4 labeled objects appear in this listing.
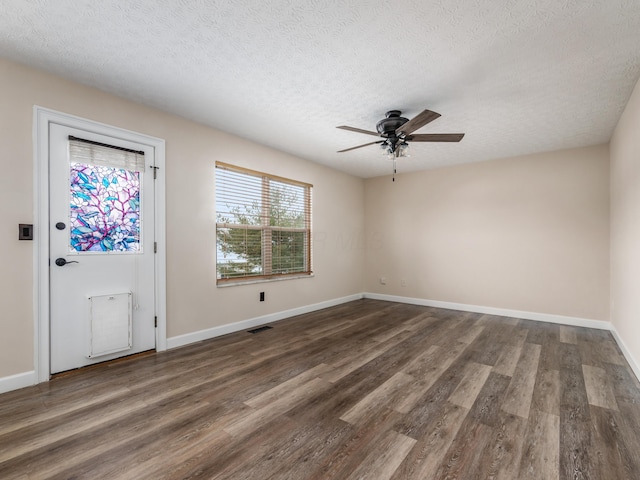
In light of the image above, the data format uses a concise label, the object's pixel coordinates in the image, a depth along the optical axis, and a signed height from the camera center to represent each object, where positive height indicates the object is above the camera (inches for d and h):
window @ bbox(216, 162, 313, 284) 156.9 +8.2
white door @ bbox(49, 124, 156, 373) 105.0 -3.0
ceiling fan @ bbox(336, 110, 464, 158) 117.6 +41.7
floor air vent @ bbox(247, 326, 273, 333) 158.7 -46.9
